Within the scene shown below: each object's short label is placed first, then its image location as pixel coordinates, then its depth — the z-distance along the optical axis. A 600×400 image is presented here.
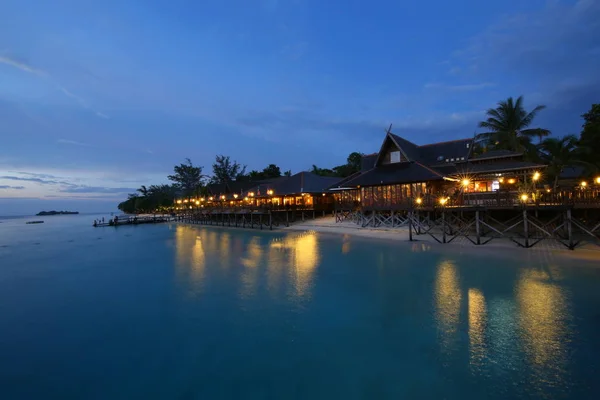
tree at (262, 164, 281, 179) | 63.75
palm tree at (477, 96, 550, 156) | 26.56
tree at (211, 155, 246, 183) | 67.06
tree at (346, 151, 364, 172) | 48.41
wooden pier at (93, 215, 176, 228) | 48.72
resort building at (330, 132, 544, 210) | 19.46
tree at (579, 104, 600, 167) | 23.03
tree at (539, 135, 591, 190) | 23.69
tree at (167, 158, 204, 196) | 73.06
